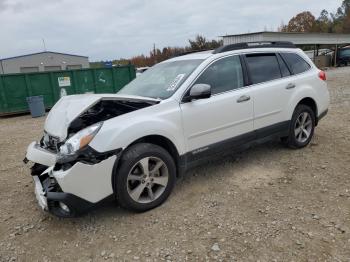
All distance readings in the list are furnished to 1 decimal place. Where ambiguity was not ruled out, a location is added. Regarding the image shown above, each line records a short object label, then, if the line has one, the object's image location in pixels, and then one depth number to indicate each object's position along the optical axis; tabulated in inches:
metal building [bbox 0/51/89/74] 1230.3
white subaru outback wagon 118.6
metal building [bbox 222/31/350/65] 1003.7
